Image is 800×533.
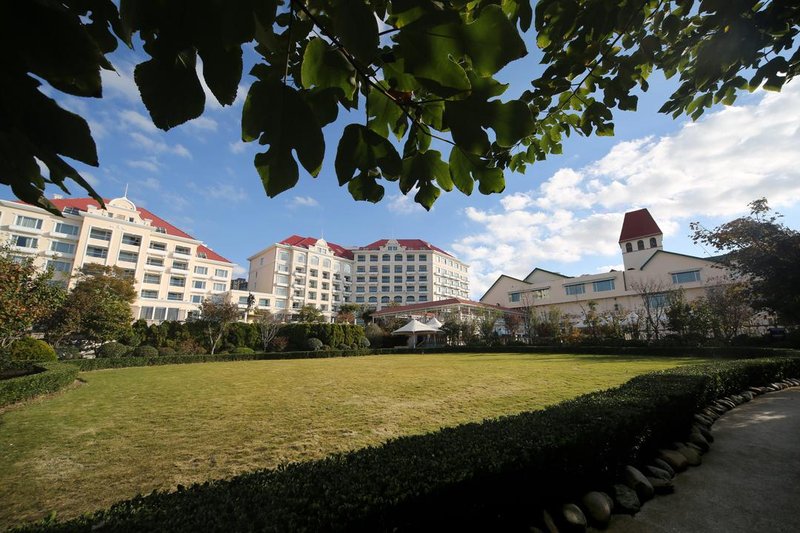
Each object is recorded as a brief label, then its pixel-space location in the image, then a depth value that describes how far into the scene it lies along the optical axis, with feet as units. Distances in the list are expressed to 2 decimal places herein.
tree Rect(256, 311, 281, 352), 97.71
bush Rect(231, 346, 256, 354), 87.83
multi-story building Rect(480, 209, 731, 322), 104.22
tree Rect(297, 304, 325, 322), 144.23
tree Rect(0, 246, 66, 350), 36.88
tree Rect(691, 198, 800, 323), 35.86
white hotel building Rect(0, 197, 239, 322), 122.42
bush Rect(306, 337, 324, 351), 94.89
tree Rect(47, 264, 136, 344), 66.08
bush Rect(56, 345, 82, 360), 62.54
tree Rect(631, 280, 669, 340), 82.23
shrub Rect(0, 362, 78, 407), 28.23
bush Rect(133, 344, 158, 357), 70.85
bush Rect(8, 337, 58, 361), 47.19
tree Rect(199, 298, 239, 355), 90.84
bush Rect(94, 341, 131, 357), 66.54
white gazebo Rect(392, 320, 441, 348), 92.84
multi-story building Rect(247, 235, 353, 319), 205.67
